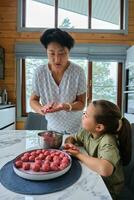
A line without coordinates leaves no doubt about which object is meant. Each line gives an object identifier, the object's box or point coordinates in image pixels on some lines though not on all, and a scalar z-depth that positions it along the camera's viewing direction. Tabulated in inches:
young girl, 35.8
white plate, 28.8
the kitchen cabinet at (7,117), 119.1
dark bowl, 41.9
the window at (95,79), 155.5
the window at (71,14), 156.5
